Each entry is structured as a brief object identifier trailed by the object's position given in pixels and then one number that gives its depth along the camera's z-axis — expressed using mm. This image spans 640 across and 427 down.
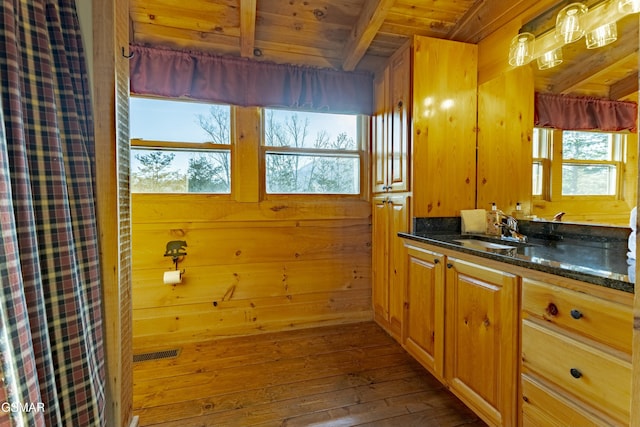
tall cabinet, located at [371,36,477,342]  1942
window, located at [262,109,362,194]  2469
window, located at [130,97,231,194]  2195
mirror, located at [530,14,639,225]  1333
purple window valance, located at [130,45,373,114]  2080
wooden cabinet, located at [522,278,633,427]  824
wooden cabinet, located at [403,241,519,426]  1180
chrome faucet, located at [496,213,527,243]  1695
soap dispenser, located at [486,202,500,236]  1832
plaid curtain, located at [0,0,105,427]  639
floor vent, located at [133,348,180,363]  2035
